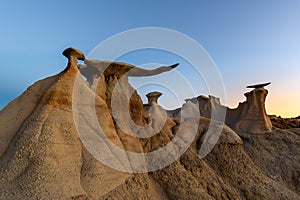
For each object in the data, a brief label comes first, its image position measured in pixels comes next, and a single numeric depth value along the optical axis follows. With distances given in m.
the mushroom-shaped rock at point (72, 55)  7.90
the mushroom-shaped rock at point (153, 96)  24.61
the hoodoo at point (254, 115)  20.28
